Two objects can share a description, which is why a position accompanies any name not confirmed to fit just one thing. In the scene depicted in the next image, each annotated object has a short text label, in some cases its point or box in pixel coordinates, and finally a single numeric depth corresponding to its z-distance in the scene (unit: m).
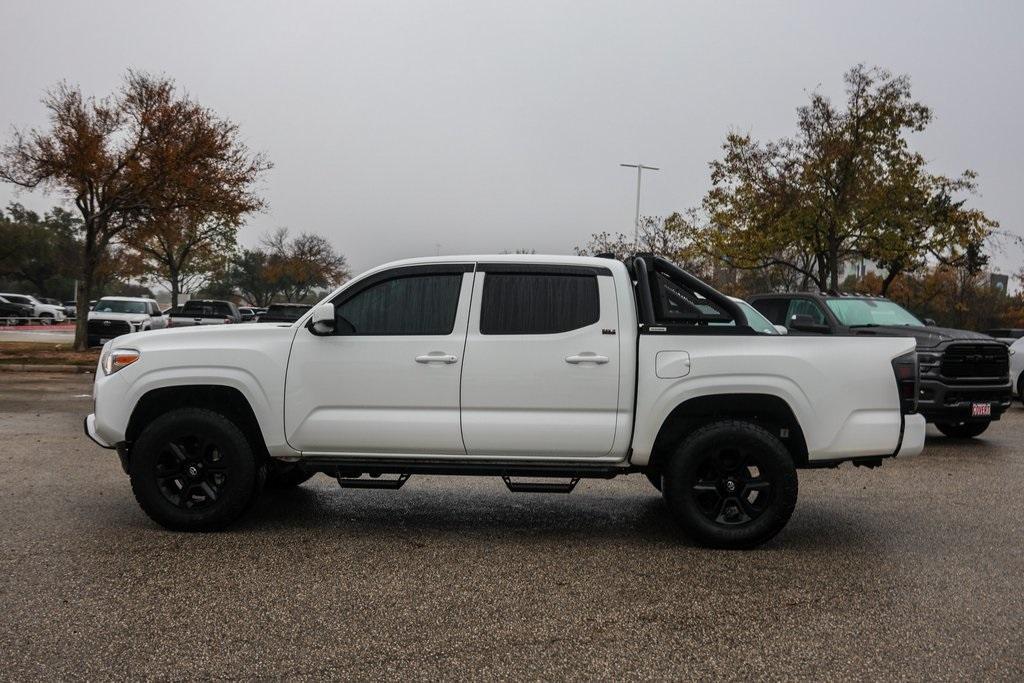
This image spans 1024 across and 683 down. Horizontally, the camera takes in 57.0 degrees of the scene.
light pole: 43.46
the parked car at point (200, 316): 24.46
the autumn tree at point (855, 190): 30.42
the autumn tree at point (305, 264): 79.31
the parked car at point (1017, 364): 15.88
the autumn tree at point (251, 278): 89.81
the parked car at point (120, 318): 26.77
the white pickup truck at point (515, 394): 5.94
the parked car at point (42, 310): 56.25
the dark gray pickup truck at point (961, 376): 11.13
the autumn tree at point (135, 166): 24.83
